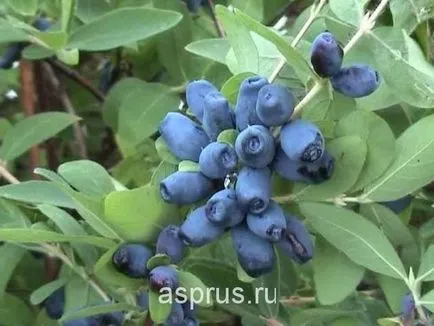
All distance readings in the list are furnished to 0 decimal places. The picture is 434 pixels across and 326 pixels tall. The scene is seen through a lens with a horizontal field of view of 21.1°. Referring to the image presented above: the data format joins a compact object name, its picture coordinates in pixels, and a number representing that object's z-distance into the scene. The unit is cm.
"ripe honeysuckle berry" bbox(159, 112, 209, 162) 45
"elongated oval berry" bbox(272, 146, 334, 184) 43
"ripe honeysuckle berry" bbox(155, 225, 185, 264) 45
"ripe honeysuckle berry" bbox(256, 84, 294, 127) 42
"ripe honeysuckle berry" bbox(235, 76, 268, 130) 43
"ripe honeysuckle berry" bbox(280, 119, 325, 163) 41
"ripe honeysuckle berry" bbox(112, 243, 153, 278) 46
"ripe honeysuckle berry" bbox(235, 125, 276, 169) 42
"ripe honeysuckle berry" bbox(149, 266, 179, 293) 45
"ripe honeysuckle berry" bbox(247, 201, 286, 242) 43
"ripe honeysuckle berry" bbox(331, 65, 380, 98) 44
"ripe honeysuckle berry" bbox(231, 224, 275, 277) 44
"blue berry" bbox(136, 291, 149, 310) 49
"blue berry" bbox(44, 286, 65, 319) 57
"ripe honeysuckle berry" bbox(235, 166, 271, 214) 42
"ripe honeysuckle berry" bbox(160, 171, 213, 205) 43
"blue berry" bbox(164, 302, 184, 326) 46
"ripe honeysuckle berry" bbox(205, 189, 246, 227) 42
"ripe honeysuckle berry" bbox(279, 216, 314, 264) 44
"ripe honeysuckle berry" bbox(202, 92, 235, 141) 43
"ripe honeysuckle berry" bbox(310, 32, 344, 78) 43
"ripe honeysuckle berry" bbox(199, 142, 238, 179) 43
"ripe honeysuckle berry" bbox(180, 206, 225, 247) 43
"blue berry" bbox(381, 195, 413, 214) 53
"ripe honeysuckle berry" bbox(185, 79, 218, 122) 45
